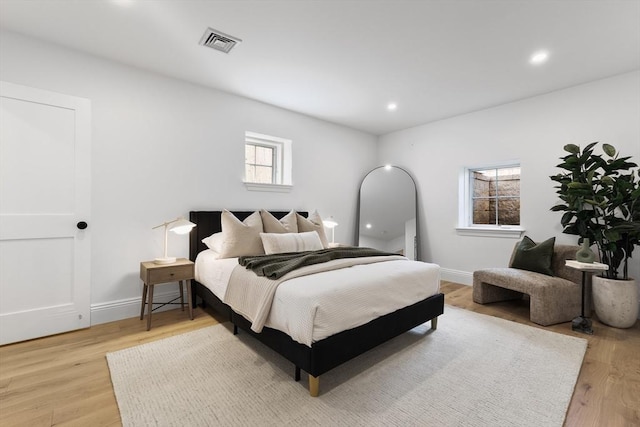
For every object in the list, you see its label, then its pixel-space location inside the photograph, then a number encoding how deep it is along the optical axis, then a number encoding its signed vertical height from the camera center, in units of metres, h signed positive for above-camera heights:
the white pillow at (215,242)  3.01 -0.34
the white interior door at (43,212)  2.33 -0.02
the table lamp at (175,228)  2.82 -0.18
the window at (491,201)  3.97 +0.17
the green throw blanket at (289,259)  2.11 -0.42
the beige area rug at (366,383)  1.53 -1.10
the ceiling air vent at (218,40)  2.34 +1.46
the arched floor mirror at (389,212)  4.72 -0.01
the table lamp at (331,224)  4.18 -0.19
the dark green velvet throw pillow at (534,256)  3.19 -0.50
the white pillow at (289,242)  2.92 -0.33
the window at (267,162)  3.92 +0.70
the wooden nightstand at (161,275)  2.61 -0.62
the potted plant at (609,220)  2.62 -0.06
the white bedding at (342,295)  1.69 -0.58
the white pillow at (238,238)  2.88 -0.28
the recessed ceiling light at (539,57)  2.63 +1.48
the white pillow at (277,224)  3.29 -0.16
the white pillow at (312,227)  3.55 -0.20
